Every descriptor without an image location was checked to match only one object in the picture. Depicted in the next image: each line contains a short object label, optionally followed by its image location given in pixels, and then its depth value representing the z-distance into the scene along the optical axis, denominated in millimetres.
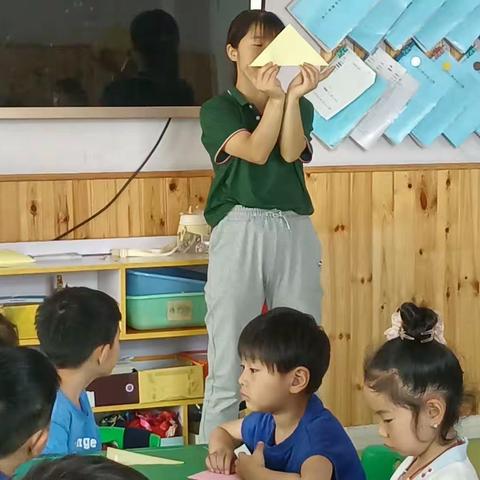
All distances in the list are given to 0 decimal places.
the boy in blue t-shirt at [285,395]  3748
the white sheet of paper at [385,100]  6648
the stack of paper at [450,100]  6785
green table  3932
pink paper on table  3756
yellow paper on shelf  5621
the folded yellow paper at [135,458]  3971
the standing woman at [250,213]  5316
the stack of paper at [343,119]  6574
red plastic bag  5926
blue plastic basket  5867
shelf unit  5661
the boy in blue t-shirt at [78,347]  4090
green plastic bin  5875
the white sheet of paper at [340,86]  6555
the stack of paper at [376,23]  6547
